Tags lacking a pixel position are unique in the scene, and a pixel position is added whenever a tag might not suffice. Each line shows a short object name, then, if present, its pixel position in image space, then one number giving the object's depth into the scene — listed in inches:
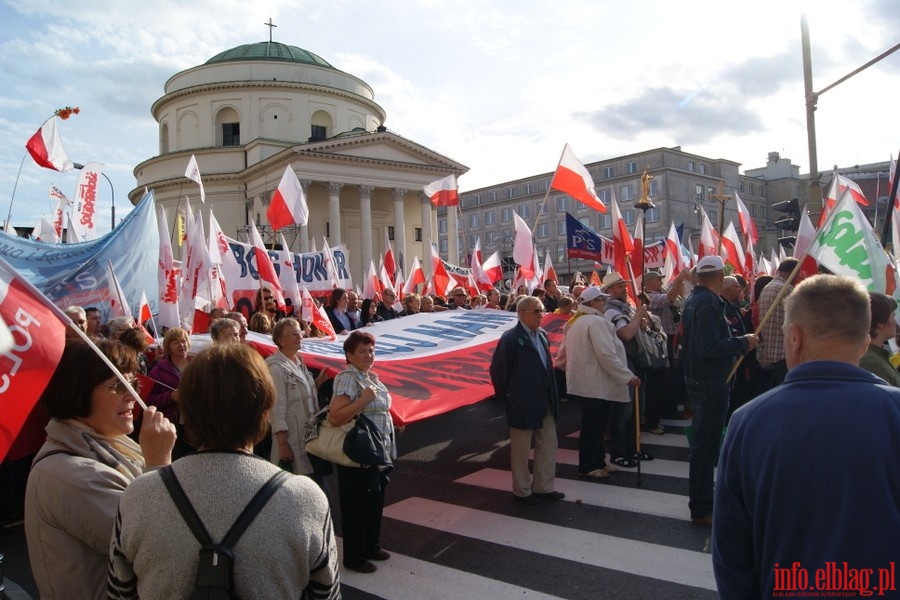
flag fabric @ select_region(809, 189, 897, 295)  216.6
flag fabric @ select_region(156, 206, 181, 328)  383.6
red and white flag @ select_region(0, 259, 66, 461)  96.9
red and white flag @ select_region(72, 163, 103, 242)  600.4
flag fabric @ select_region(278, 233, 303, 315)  467.5
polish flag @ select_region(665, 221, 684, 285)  651.0
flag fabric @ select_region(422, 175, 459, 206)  697.6
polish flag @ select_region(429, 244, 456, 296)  693.3
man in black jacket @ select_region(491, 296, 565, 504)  251.0
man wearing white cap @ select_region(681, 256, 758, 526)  220.1
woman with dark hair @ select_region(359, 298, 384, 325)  484.3
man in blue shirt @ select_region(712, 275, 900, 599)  76.0
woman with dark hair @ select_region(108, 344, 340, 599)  74.8
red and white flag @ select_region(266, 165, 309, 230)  506.6
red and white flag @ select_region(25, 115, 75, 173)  534.9
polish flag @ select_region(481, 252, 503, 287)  766.5
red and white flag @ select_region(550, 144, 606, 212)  388.8
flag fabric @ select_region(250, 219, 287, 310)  425.1
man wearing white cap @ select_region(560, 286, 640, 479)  273.4
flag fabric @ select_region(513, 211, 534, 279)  586.9
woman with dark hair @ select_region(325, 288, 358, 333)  424.2
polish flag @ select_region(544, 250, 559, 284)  744.7
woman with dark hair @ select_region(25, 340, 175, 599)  90.4
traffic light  548.7
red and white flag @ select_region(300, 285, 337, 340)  366.8
